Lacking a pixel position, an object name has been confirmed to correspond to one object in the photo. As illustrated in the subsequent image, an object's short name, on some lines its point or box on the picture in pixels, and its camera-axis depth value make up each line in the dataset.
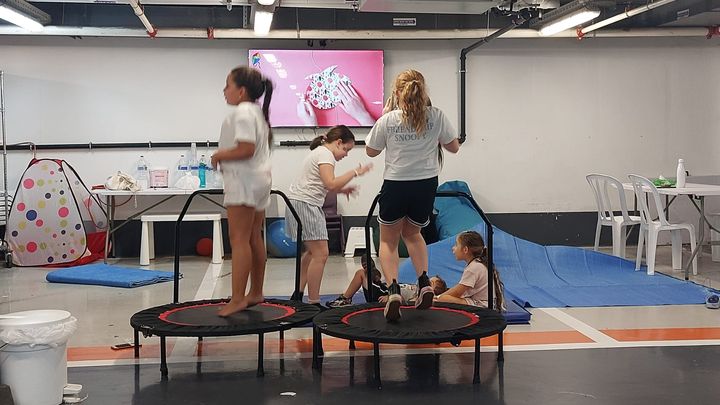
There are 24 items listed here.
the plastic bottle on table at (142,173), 9.03
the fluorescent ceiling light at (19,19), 7.31
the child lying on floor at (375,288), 5.19
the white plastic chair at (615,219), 7.96
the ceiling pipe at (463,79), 9.32
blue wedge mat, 6.15
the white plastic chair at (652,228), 7.30
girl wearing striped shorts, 5.26
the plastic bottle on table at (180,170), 9.23
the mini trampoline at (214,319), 3.99
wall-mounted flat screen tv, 9.31
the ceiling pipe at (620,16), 7.93
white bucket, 3.53
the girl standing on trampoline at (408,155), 4.73
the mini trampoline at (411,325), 3.82
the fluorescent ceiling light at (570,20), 7.73
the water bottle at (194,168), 9.12
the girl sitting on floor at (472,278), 5.05
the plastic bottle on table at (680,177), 7.55
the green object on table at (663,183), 7.92
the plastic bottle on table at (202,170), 9.05
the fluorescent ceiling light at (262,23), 7.68
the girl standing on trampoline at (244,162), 4.18
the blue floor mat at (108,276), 7.05
